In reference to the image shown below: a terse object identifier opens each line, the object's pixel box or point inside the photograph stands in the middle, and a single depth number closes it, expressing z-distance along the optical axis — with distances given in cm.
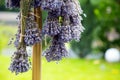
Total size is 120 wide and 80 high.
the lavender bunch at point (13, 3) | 256
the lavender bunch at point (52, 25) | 243
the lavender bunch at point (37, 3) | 243
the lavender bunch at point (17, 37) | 250
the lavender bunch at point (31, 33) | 242
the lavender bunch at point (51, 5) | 237
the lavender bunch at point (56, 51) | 252
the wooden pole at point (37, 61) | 261
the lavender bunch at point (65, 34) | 246
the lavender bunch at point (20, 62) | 246
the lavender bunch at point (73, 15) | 247
